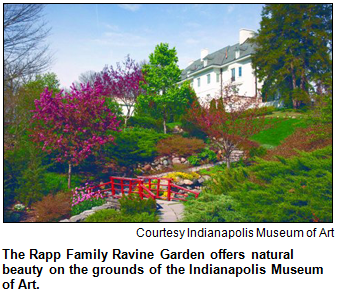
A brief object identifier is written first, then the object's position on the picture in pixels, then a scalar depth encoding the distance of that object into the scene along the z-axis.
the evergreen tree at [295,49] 22.83
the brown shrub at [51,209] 9.09
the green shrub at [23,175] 10.25
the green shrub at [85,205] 9.90
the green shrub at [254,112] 14.31
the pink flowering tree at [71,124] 11.52
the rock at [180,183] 12.80
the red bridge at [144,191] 10.51
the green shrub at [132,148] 14.41
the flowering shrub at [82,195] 10.59
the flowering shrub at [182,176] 13.24
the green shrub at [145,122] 22.20
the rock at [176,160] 16.45
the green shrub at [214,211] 6.93
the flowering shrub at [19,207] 9.90
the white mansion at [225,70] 32.03
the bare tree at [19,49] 14.07
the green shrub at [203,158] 16.27
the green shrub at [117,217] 7.12
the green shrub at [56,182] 11.04
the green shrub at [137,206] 7.87
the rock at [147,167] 15.79
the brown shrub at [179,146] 16.17
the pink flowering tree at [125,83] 23.97
